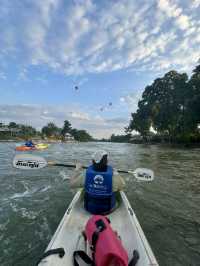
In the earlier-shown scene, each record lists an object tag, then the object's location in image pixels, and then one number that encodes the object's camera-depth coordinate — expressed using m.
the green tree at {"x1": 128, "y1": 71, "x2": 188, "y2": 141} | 41.78
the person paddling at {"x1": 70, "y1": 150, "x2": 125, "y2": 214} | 3.24
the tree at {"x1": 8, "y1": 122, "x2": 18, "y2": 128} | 96.45
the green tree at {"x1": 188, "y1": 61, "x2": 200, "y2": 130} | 30.74
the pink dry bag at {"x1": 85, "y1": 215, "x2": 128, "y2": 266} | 1.79
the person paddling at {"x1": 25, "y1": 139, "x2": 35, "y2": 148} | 27.03
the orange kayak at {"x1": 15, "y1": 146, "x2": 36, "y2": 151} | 25.72
